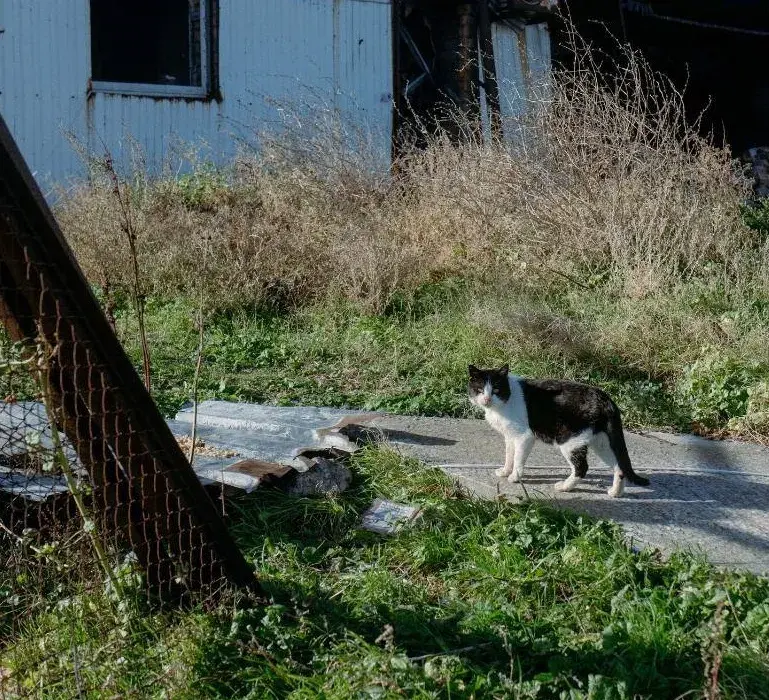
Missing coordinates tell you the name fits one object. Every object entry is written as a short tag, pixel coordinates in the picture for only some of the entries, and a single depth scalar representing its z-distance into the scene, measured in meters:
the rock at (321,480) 4.60
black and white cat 4.61
